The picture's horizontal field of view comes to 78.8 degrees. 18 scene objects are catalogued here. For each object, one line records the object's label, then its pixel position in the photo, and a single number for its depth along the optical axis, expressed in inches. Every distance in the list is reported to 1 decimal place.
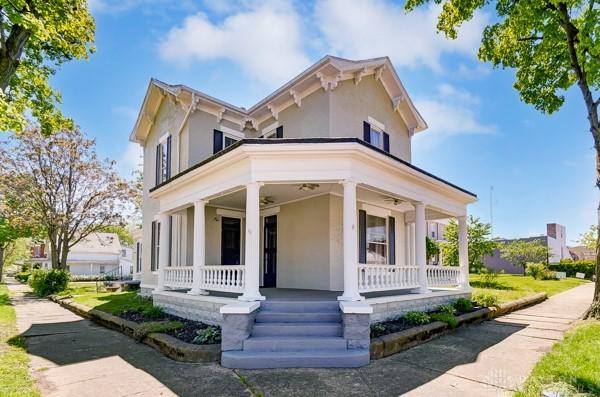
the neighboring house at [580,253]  2332.7
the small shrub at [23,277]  1504.3
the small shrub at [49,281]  792.9
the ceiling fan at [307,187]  382.4
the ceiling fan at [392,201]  441.5
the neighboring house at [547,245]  1600.6
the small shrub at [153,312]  398.9
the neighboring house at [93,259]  1895.9
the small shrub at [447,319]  340.2
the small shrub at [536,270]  1027.9
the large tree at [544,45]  361.1
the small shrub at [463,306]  408.6
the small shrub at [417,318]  328.5
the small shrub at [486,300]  449.1
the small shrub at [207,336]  277.6
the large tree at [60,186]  836.0
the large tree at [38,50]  331.3
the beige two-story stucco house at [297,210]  283.3
